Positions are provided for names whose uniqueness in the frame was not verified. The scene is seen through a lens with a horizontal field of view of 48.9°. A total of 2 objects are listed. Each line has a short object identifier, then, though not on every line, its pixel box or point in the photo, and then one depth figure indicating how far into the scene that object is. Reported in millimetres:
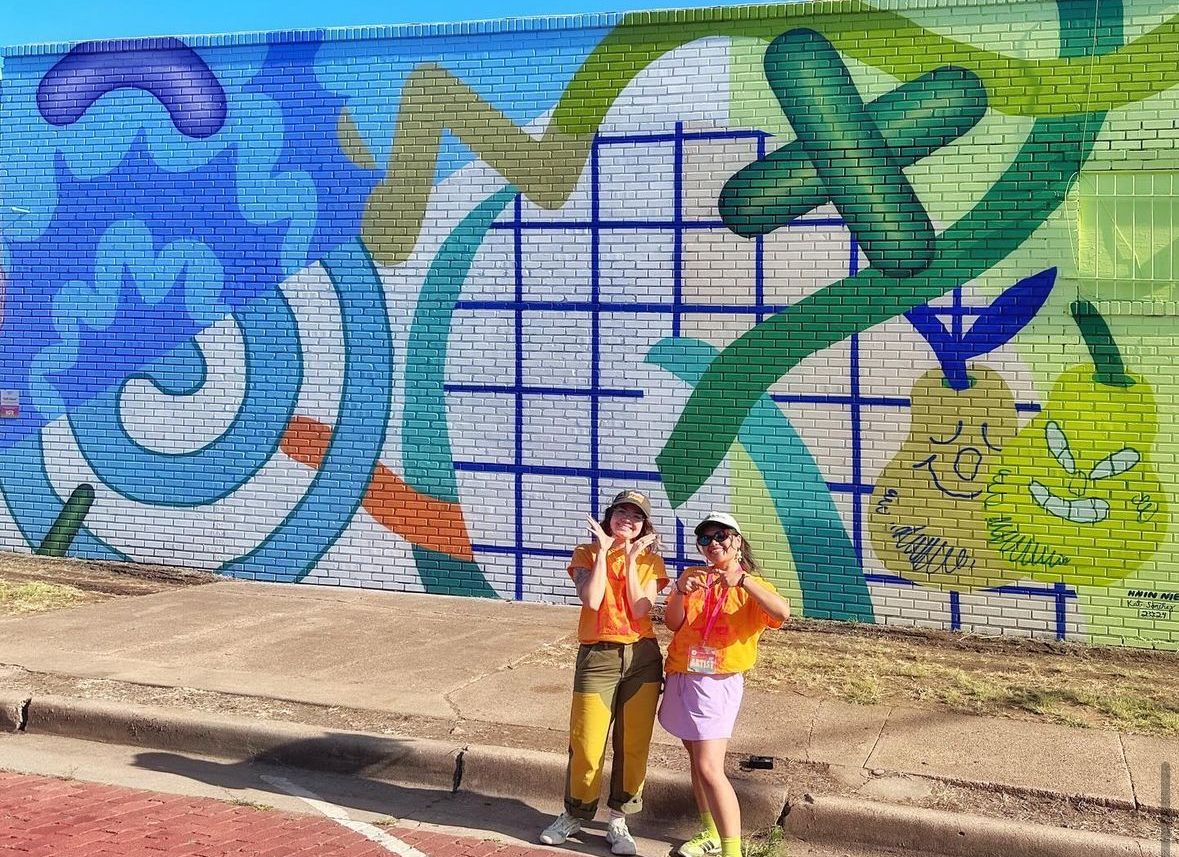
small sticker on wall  11484
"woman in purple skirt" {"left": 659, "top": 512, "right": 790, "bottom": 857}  5090
